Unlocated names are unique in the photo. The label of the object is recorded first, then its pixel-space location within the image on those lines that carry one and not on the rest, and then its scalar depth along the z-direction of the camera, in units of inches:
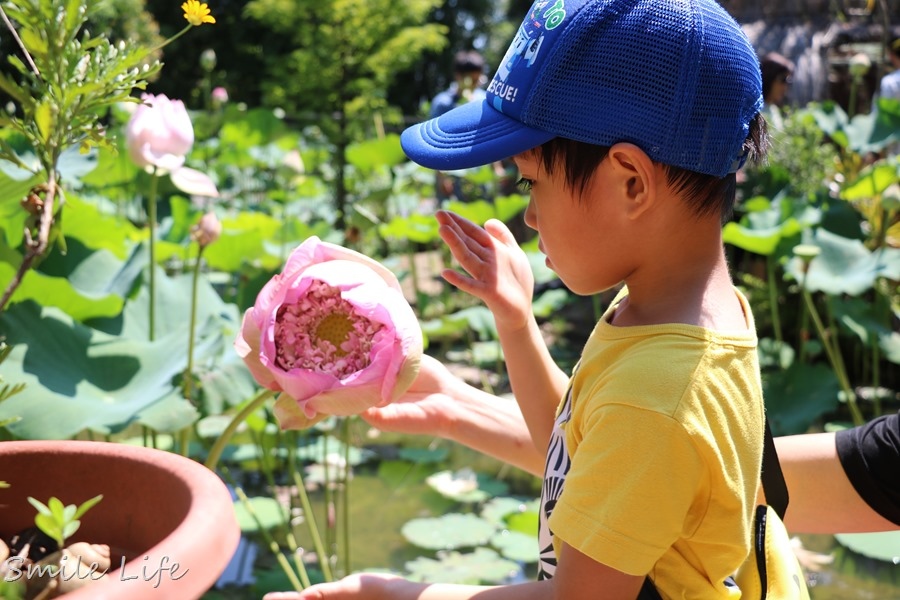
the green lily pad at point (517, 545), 87.2
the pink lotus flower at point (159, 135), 55.9
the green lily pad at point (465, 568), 83.9
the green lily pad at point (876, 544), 90.4
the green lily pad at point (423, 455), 114.7
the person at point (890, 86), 158.4
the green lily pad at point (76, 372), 50.3
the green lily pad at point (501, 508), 97.4
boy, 27.7
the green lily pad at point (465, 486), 104.0
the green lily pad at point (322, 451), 107.9
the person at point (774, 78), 168.9
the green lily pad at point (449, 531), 91.5
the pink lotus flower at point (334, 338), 28.2
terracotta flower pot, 26.0
